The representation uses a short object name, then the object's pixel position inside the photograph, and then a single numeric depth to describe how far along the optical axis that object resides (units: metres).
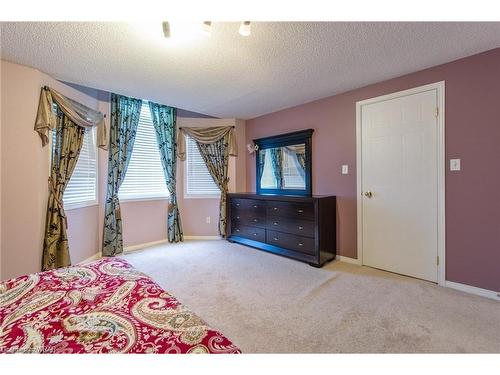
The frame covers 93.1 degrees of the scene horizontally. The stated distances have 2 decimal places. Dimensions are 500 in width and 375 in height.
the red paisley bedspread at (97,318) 0.86
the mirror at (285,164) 3.61
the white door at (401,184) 2.51
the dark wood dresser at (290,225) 3.00
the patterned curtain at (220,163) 4.29
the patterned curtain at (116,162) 3.42
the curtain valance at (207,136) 4.19
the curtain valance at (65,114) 2.45
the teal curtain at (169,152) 3.94
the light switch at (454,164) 2.32
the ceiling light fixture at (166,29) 1.66
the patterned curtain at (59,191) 2.56
